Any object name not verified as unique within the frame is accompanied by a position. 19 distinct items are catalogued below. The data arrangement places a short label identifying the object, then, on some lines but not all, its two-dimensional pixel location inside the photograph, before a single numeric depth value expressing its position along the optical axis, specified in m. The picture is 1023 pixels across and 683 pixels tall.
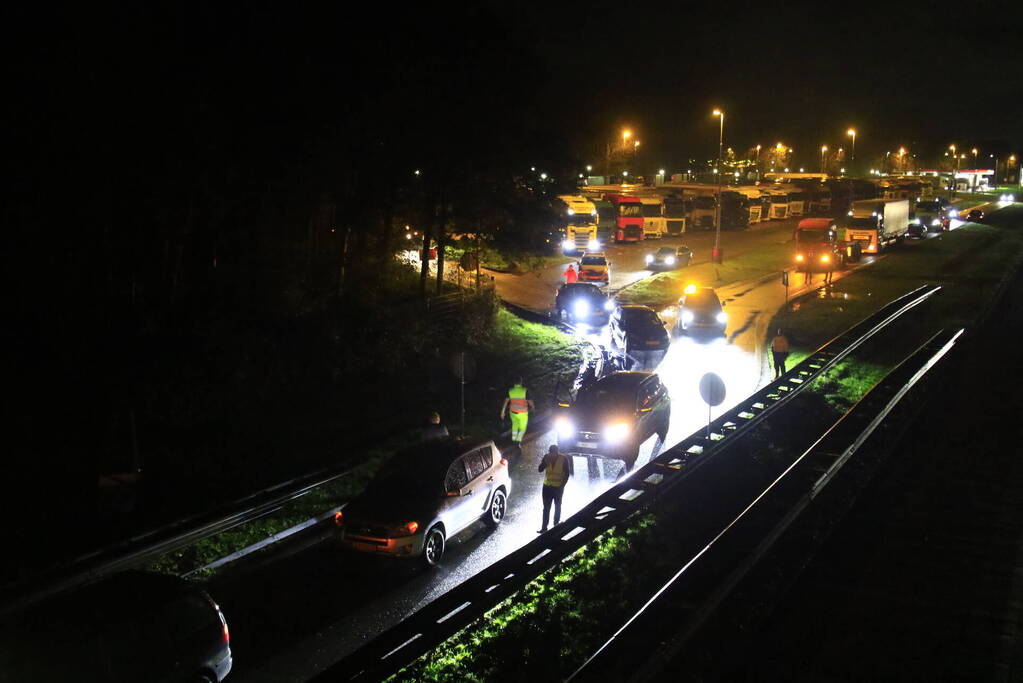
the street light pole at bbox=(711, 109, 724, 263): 48.38
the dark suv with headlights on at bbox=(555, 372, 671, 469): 17.05
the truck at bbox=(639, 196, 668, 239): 60.78
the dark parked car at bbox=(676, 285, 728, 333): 30.78
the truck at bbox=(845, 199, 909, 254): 55.29
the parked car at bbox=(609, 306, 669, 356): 27.31
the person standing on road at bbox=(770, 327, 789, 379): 24.09
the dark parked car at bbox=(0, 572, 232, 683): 8.10
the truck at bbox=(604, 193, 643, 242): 60.09
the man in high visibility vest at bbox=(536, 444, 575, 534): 13.98
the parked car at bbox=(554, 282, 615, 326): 33.84
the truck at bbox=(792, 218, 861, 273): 46.25
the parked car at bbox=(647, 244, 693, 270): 47.62
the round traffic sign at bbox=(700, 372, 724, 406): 17.14
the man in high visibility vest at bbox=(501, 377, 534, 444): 18.58
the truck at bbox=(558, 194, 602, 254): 53.69
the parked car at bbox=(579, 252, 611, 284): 41.75
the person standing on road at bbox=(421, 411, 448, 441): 16.98
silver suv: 12.51
